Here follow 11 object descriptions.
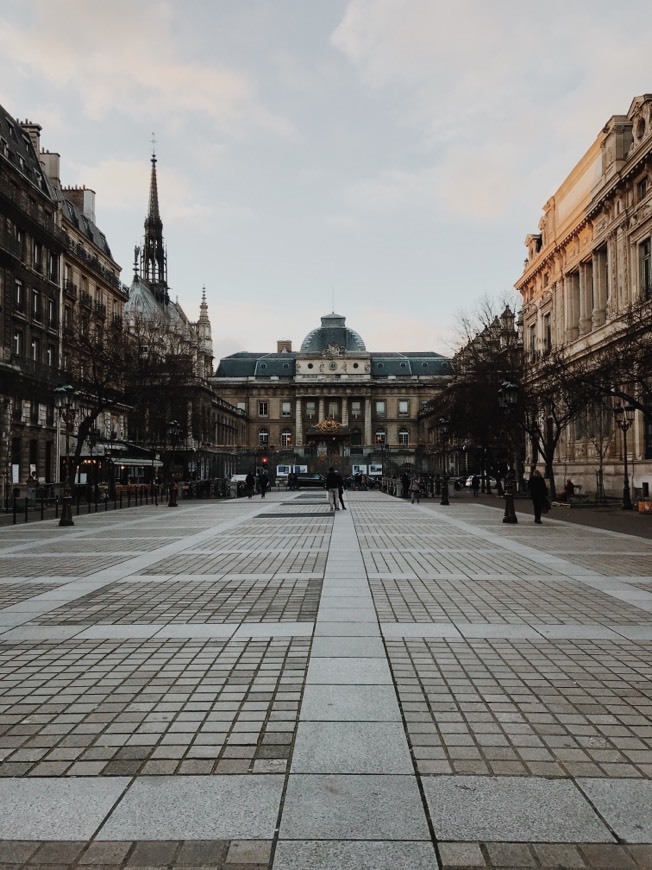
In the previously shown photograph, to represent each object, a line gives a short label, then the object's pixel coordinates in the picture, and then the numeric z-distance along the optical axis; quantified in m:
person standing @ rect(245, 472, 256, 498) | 47.61
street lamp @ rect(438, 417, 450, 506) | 34.93
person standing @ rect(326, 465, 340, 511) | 29.09
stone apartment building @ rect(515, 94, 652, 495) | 35.19
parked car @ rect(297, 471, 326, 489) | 70.62
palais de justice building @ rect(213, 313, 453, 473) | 113.44
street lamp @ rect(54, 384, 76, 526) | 22.22
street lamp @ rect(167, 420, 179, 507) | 40.38
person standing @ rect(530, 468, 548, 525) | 22.16
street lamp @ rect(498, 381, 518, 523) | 22.48
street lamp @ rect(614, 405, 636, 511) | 28.81
